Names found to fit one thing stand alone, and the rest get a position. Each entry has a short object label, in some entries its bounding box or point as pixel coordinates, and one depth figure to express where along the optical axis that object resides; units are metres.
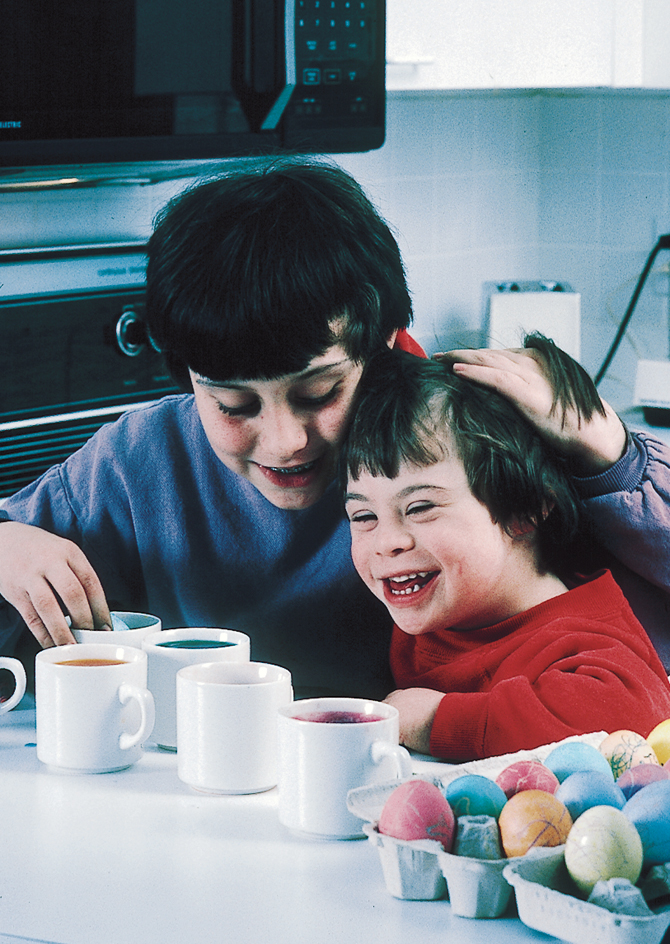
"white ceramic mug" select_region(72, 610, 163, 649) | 2.13
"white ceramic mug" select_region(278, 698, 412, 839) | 1.89
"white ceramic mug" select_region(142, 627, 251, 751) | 2.07
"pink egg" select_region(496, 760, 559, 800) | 1.85
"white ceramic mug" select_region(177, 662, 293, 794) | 1.95
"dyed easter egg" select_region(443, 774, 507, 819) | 1.82
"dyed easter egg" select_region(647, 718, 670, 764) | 1.94
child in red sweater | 2.16
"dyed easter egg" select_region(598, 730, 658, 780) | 1.91
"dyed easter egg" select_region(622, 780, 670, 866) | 1.78
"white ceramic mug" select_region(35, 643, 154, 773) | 2.00
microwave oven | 2.28
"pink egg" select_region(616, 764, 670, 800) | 1.85
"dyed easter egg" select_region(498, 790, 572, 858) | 1.78
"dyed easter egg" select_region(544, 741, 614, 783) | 1.88
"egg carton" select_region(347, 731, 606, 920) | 1.76
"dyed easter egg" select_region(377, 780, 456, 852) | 1.79
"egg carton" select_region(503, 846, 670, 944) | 1.70
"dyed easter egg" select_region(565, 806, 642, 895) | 1.74
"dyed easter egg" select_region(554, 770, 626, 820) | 1.81
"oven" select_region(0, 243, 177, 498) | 2.60
